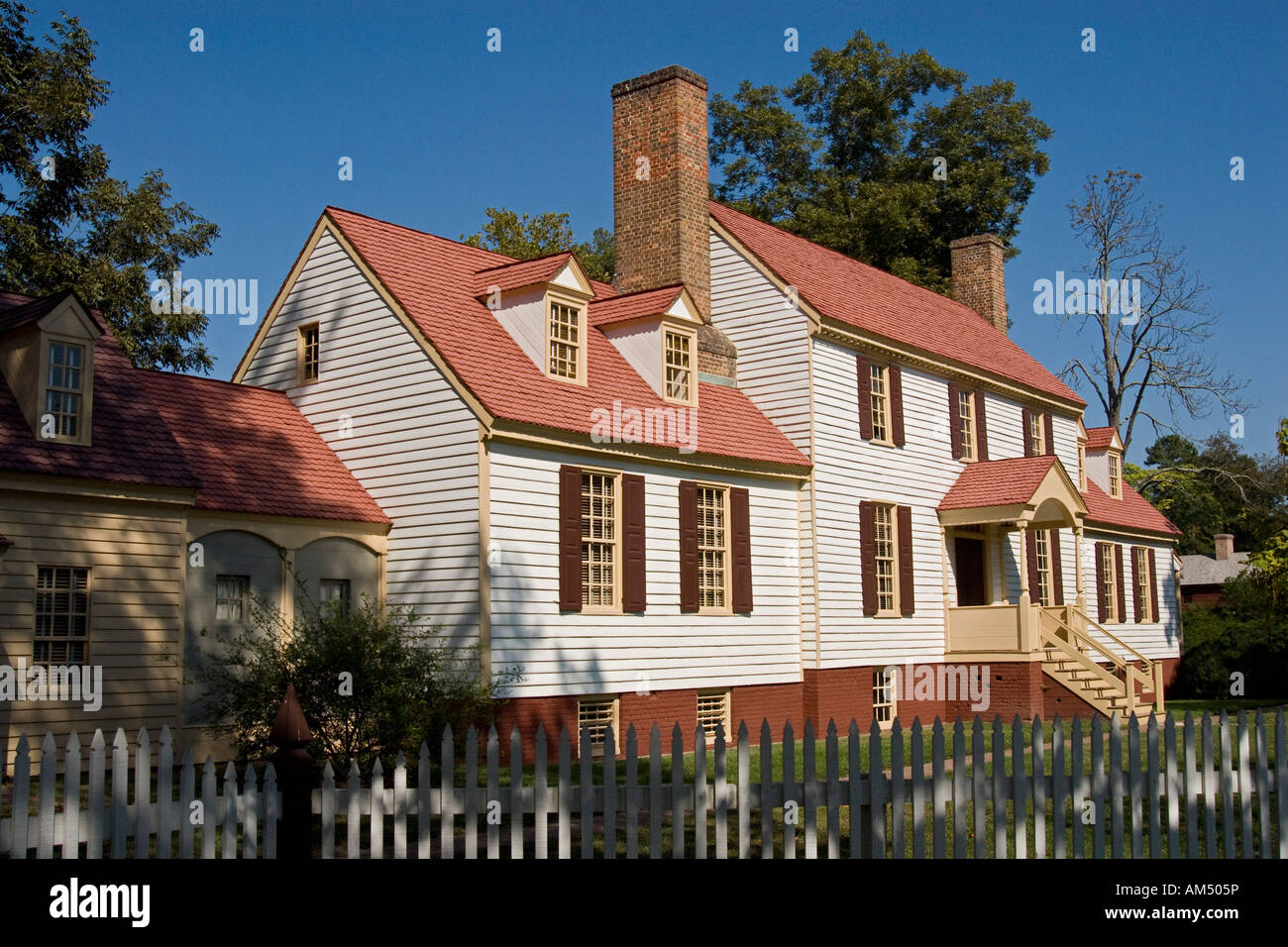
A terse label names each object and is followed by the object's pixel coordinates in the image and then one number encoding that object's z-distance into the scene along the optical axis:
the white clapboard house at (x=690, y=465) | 18.36
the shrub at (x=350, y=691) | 12.70
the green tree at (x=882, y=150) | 45.06
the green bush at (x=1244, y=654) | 36.28
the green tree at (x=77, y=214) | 29.88
